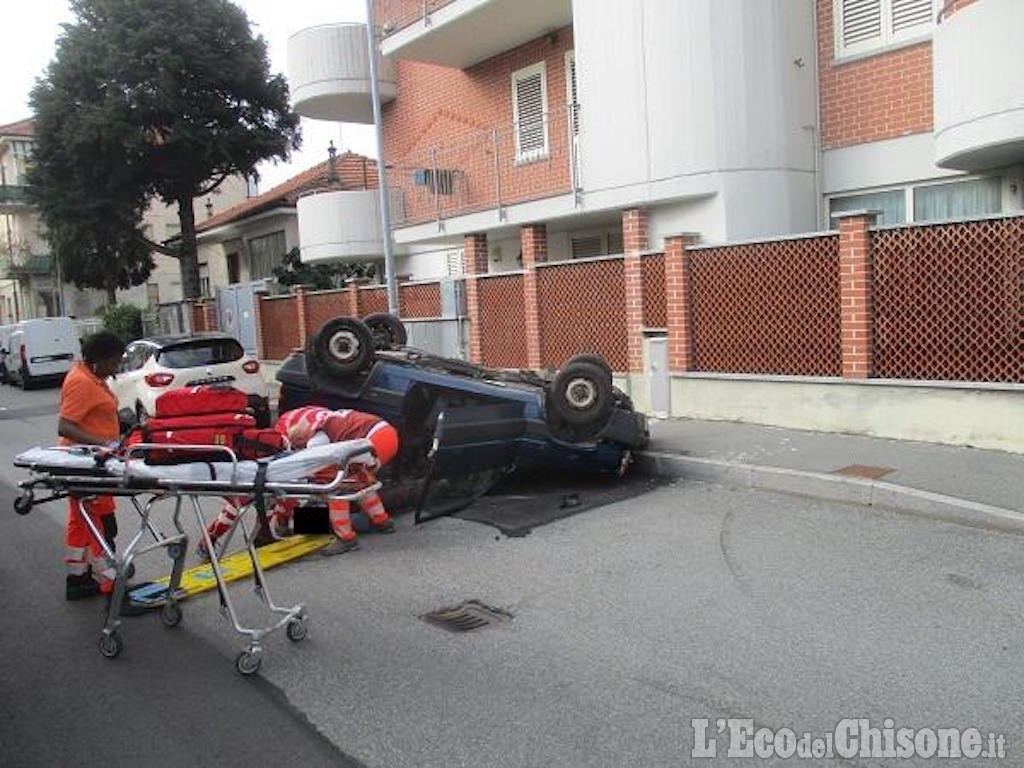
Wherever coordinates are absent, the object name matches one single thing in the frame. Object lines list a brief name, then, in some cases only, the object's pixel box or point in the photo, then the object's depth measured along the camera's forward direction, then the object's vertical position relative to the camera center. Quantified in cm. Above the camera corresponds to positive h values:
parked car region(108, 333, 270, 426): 1343 -81
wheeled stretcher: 455 -85
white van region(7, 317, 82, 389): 2623 -76
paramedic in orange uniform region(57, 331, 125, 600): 574 -68
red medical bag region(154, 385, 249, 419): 510 -49
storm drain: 508 -180
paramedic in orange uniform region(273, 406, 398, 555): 653 -88
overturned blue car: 791 -96
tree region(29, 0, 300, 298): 2586 +652
